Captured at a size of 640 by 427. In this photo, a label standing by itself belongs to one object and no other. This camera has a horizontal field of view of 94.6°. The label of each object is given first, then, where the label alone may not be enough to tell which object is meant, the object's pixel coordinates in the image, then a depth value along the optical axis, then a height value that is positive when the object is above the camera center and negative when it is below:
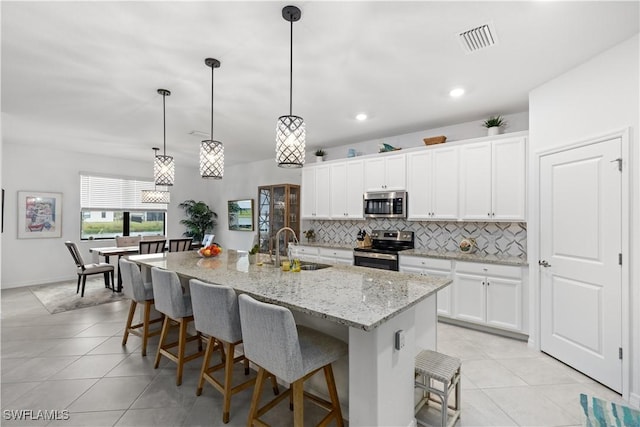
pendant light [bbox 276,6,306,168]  2.16 +0.56
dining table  5.20 -0.70
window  6.41 +0.08
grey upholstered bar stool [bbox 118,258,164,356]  2.86 -0.75
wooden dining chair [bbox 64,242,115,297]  4.99 -0.97
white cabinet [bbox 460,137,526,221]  3.45 +0.44
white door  2.38 -0.38
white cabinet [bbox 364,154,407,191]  4.42 +0.66
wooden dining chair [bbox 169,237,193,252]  5.46 -0.59
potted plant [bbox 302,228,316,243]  5.82 -0.40
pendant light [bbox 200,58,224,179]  2.78 +0.53
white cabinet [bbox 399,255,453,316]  3.76 -0.71
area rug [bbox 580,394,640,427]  1.97 -1.37
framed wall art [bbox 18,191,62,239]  5.63 -0.05
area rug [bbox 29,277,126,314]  4.50 -1.41
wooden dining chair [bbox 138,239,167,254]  5.23 -0.60
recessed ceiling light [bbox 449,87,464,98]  3.13 +1.34
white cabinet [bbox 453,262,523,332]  3.30 -0.92
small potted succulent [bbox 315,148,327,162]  5.59 +1.14
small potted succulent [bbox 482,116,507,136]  3.69 +1.16
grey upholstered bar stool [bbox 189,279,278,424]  1.91 -0.70
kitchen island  1.48 -0.49
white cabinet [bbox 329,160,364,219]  4.90 +0.45
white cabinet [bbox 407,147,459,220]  3.96 +0.45
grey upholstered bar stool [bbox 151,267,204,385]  2.37 -0.74
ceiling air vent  2.15 +1.35
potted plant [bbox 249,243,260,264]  2.91 -0.40
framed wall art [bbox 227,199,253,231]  7.26 -0.01
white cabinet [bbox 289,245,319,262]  5.21 -0.67
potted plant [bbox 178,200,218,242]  7.80 -0.14
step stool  1.76 -0.98
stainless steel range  4.17 -0.51
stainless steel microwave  4.37 +0.17
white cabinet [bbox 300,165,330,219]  5.36 +0.42
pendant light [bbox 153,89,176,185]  3.34 +0.49
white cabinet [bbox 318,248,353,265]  4.71 -0.67
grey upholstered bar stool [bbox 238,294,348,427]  1.49 -0.77
